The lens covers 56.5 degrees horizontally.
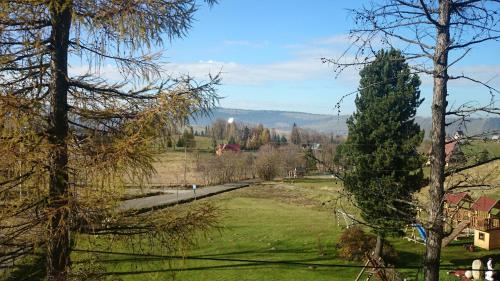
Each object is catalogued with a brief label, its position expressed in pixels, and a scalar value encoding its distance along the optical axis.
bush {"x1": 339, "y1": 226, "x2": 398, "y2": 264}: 20.53
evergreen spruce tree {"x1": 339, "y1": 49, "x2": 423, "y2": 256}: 18.55
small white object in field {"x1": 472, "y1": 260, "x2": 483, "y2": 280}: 16.61
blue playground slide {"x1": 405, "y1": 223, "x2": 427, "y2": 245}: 25.92
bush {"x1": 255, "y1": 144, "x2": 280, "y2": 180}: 62.03
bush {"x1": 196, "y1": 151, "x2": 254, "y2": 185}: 56.16
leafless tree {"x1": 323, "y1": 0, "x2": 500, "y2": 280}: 5.22
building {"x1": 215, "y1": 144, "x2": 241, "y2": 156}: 65.85
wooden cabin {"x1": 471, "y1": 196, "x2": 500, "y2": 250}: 21.66
